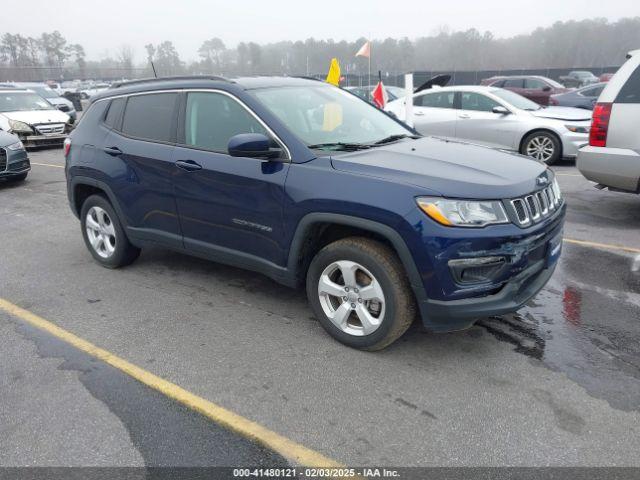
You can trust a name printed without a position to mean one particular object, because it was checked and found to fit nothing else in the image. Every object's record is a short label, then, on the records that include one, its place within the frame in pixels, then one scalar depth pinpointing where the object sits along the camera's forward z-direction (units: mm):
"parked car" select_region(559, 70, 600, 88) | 33812
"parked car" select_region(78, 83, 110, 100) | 40659
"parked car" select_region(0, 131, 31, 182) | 9148
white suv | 5551
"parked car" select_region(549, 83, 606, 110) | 14578
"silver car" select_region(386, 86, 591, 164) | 9484
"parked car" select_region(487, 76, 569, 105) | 17109
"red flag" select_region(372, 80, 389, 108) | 10438
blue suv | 2975
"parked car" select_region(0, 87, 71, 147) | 13422
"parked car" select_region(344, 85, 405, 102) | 17856
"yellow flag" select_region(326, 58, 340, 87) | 9133
